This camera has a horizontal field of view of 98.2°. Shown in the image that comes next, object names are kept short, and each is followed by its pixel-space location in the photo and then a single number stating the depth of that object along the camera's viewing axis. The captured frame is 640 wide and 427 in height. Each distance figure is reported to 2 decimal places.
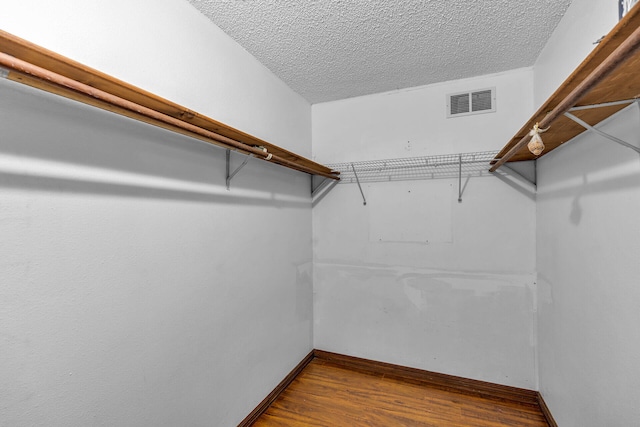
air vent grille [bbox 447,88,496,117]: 2.07
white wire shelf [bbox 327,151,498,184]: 2.10
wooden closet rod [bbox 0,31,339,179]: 0.65
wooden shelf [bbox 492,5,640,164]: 0.69
